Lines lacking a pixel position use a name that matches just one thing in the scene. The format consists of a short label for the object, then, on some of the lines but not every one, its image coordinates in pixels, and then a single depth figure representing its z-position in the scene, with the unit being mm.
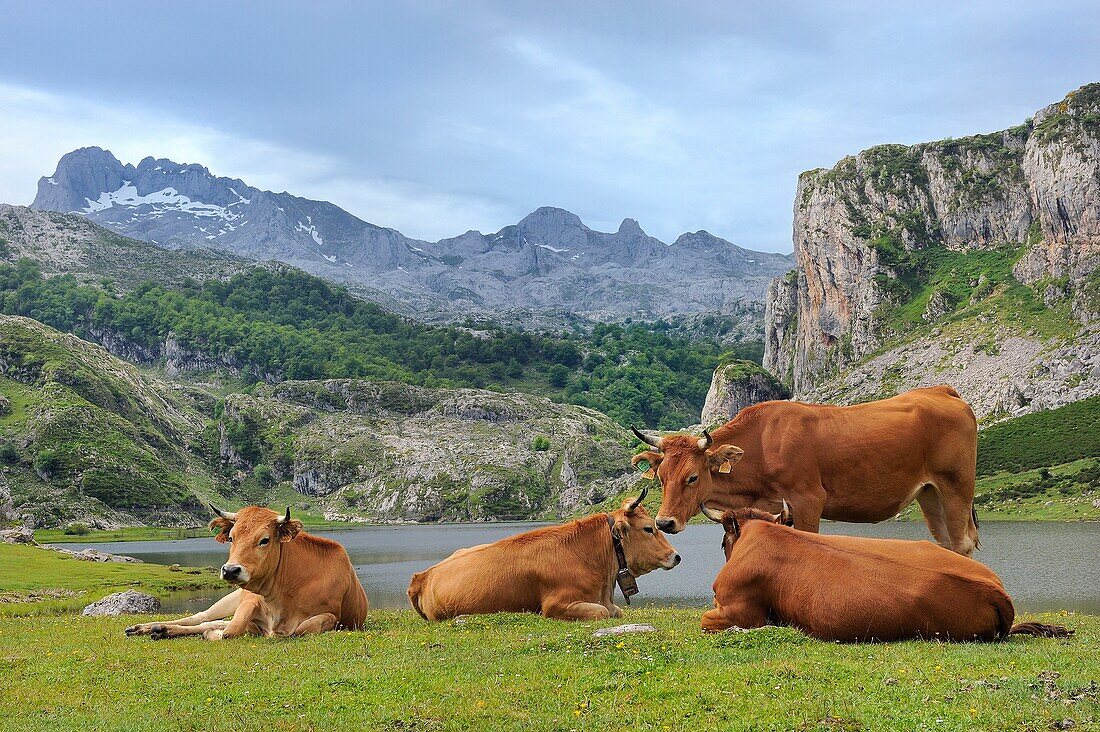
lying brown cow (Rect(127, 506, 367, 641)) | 14258
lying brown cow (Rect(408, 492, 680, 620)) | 15680
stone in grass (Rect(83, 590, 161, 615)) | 28500
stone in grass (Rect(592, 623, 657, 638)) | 12553
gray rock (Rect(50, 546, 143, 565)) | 61597
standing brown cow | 13945
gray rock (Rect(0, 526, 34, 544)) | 68112
